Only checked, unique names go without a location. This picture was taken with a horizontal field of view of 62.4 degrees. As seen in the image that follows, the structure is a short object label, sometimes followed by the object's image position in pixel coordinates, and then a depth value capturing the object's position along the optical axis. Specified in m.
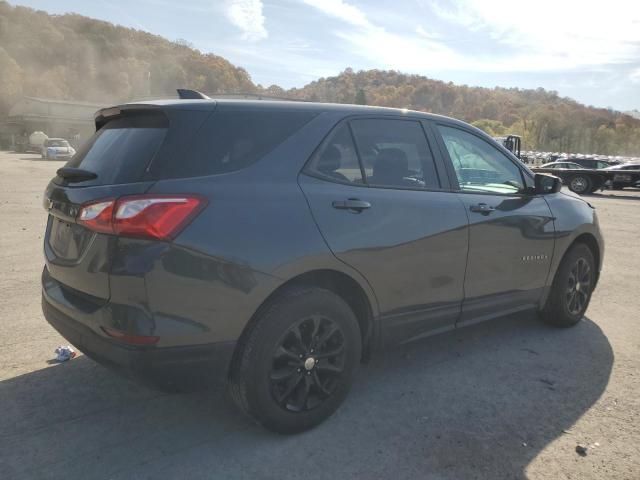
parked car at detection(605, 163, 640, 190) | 22.81
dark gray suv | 2.42
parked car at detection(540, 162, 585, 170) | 24.08
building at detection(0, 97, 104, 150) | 68.50
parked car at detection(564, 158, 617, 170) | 23.91
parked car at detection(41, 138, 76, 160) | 38.41
